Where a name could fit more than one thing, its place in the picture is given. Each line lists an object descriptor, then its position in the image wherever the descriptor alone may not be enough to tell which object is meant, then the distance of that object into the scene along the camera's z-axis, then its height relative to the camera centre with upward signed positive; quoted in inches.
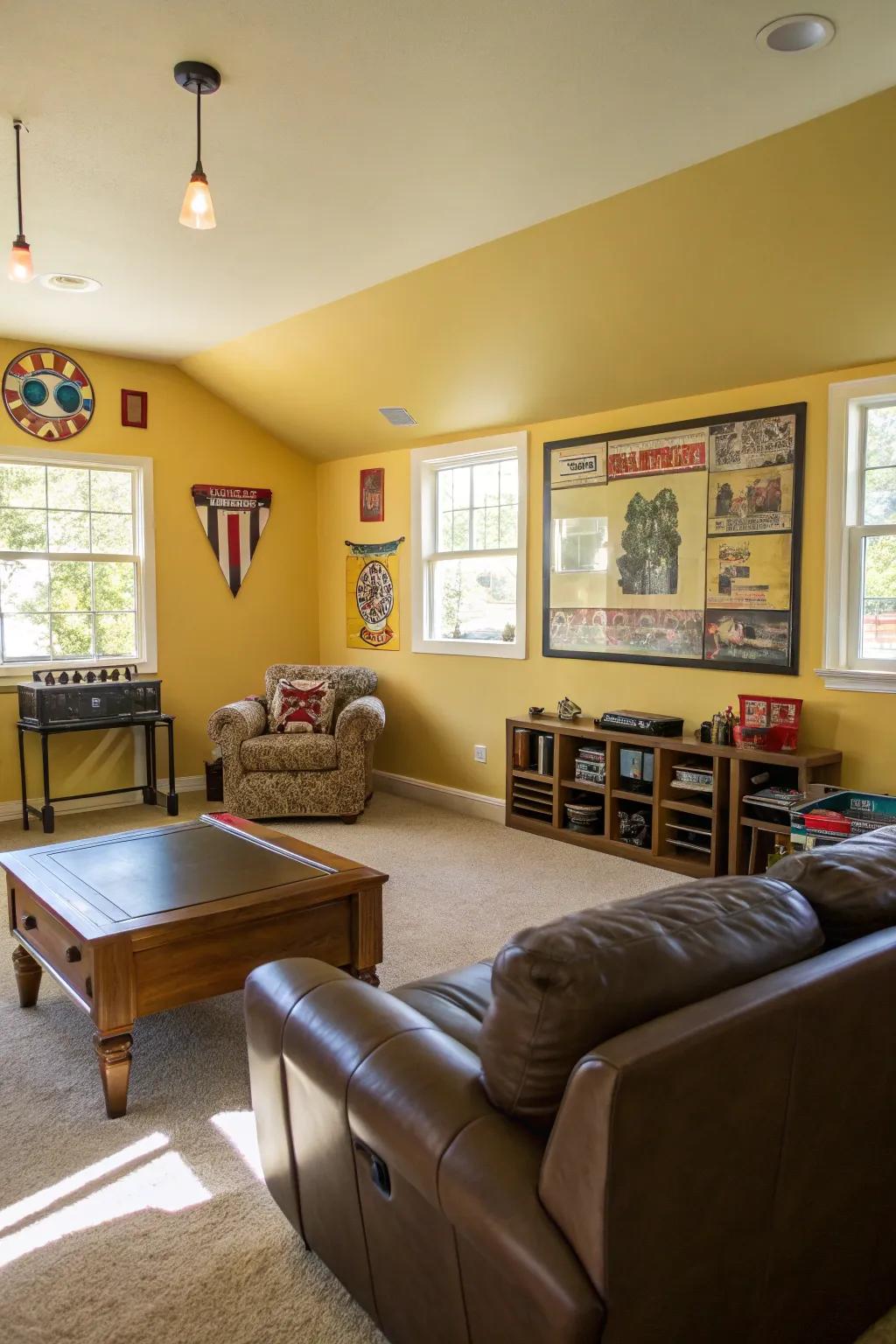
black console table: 198.1 -32.2
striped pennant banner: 239.3 +22.2
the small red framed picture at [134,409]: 224.2 +47.8
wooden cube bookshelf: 153.7 -35.0
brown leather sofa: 42.8 -27.4
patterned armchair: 202.8 -35.2
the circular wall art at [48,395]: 208.8 +48.3
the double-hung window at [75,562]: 212.2 +10.5
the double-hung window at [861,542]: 147.9 +10.9
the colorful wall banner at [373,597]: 238.5 +2.8
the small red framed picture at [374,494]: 238.8 +29.2
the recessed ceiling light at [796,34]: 90.6 +57.1
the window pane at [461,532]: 221.0 +17.9
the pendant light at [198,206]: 90.2 +39.0
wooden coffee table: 91.3 -32.6
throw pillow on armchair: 216.7 -23.7
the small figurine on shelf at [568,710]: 191.2 -20.9
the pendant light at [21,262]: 108.7 +40.3
